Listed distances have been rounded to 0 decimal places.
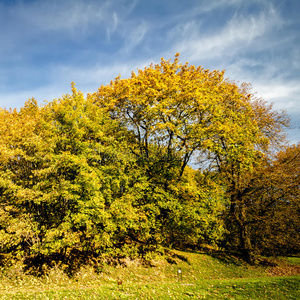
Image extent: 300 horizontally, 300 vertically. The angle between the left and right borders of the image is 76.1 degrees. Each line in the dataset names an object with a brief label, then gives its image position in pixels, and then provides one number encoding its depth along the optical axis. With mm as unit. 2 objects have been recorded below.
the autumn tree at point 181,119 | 17531
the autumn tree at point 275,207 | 19109
